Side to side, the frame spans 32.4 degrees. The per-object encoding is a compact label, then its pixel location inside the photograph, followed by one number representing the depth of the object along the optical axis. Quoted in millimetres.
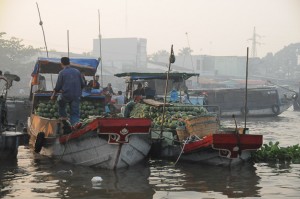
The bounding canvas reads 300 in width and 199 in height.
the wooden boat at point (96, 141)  10195
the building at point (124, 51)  70375
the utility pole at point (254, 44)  130125
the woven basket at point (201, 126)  11812
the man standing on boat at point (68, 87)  10852
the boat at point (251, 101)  35062
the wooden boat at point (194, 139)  10656
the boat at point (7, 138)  11414
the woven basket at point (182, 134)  11953
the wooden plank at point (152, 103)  12427
